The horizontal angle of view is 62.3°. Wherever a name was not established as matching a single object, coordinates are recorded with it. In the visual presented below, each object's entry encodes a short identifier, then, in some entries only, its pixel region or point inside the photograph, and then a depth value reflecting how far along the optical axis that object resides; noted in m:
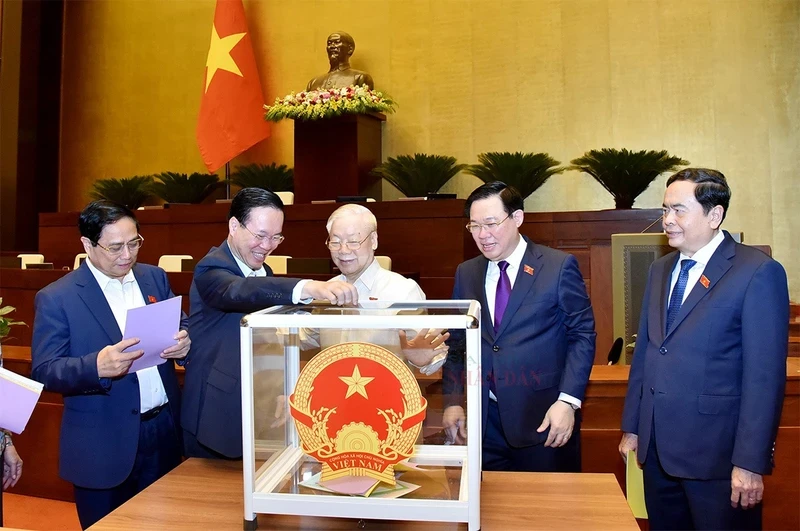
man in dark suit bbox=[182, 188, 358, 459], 1.55
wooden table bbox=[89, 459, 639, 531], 1.18
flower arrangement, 5.58
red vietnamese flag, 6.45
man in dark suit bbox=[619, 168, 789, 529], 1.64
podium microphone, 3.00
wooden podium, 5.84
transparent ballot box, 1.05
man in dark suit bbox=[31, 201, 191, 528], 1.76
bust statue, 6.05
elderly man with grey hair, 1.65
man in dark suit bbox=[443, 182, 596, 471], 1.84
